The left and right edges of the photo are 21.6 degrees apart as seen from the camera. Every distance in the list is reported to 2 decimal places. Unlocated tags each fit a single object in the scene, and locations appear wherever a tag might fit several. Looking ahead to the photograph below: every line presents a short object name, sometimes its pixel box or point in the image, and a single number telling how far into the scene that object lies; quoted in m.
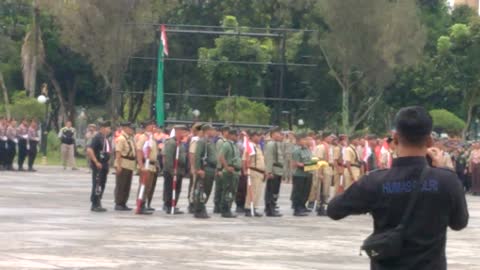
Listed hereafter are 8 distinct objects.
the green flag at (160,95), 46.59
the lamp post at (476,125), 59.29
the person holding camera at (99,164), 23.62
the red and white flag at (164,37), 46.11
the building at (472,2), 87.69
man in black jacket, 6.30
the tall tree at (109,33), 51.50
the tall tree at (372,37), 52.66
